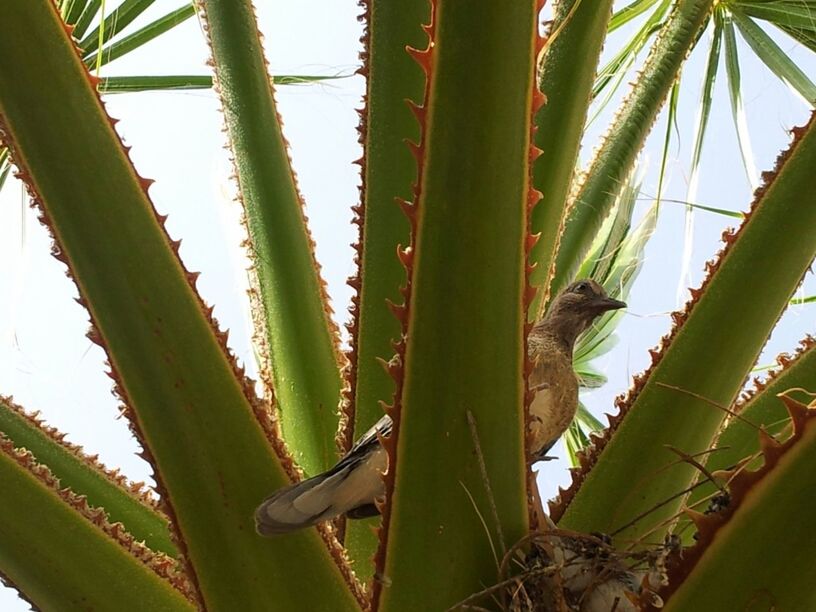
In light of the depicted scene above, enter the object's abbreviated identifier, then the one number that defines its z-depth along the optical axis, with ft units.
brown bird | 3.76
